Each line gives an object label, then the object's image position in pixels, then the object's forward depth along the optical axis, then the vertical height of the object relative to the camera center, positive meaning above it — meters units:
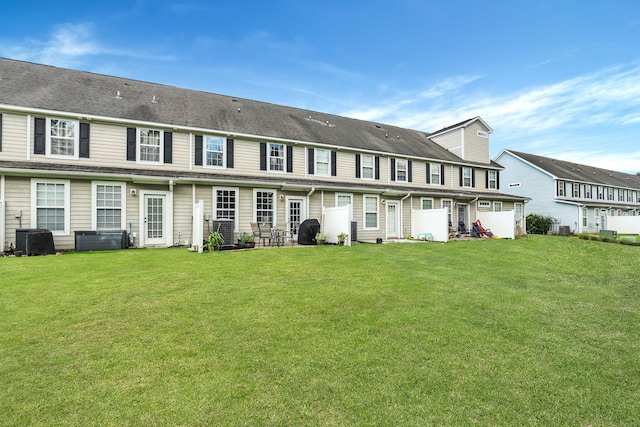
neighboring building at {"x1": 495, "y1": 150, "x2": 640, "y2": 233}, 28.19 +2.90
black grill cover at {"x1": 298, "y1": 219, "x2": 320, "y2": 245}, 13.55 -0.52
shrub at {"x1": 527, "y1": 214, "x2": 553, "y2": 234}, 27.23 -0.50
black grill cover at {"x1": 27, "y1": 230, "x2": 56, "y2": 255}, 9.44 -0.65
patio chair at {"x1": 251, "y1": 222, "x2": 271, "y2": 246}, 12.91 -0.44
